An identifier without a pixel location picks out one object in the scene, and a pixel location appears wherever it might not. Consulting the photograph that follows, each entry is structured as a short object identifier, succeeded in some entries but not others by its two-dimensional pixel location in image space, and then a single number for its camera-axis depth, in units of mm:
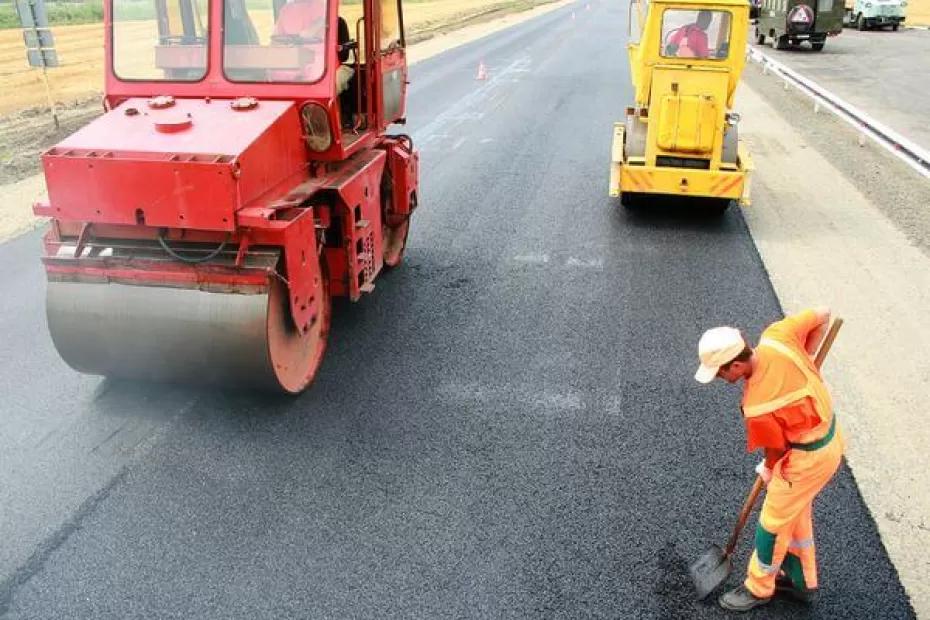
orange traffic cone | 20344
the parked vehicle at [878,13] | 32375
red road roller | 4688
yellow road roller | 8977
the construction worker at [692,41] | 9156
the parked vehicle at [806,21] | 25016
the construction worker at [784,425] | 3395
